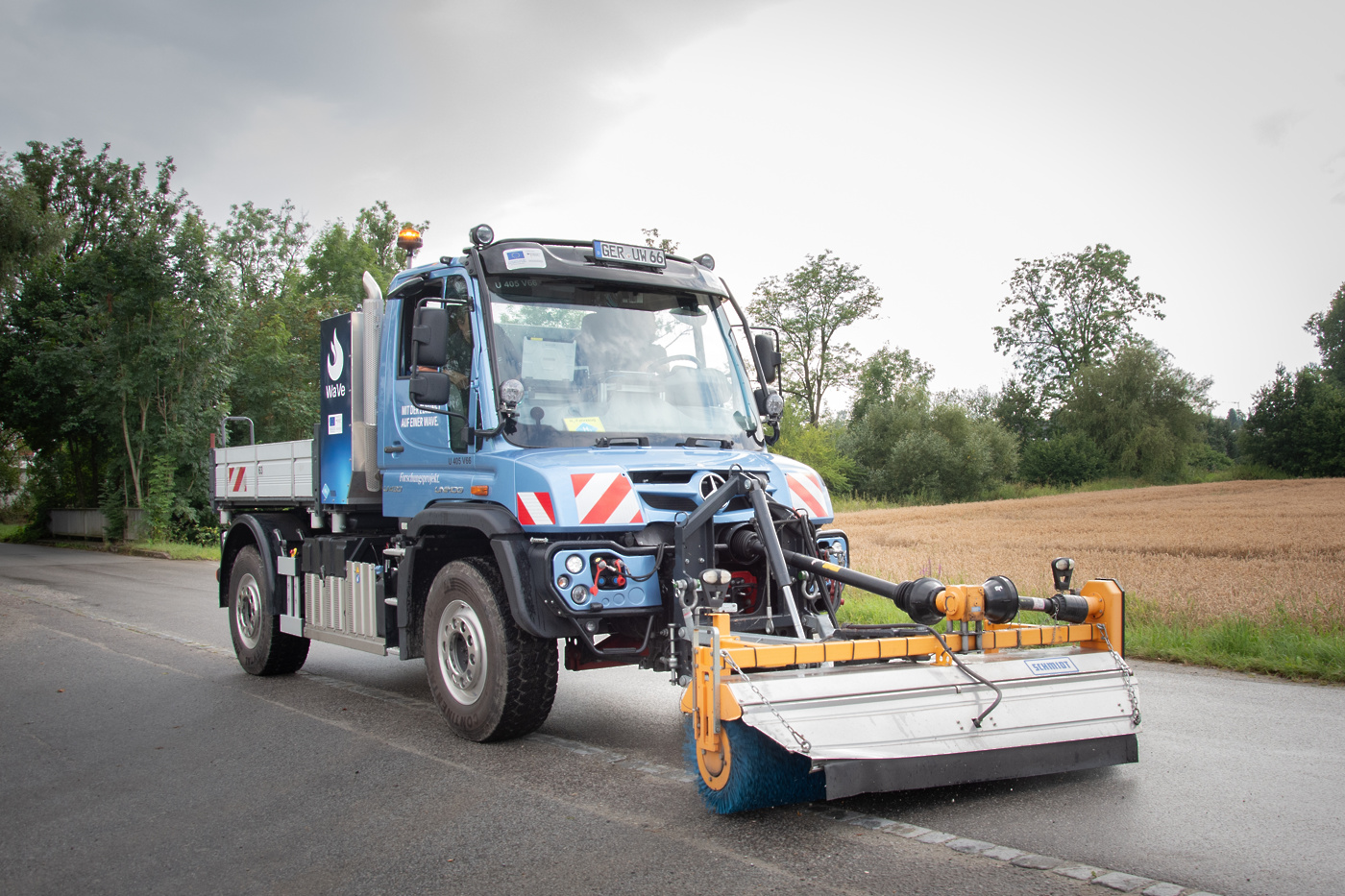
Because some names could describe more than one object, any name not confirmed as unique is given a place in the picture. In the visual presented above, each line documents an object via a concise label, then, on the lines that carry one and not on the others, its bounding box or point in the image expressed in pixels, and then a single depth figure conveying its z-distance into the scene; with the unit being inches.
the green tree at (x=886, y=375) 2522.1
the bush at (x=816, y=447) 1769.2
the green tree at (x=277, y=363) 1284.4
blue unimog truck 171.8
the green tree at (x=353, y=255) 1863.9
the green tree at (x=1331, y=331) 3245.6
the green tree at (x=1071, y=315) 2374.5
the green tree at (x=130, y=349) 1057.5
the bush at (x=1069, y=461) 2124.8
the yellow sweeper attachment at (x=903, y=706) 164.1
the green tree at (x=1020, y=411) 2465.6
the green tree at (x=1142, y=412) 2059.5
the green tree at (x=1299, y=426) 1863.9
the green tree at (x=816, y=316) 2198.6
